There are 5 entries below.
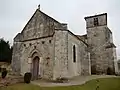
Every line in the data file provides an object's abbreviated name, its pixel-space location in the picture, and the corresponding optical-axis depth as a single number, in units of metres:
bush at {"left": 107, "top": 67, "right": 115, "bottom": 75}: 15.65
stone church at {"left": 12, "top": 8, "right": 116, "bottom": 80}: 10.81
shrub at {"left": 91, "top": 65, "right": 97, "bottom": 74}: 16.81
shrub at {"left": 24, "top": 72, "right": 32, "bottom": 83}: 9.12
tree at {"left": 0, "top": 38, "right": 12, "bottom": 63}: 22.20
